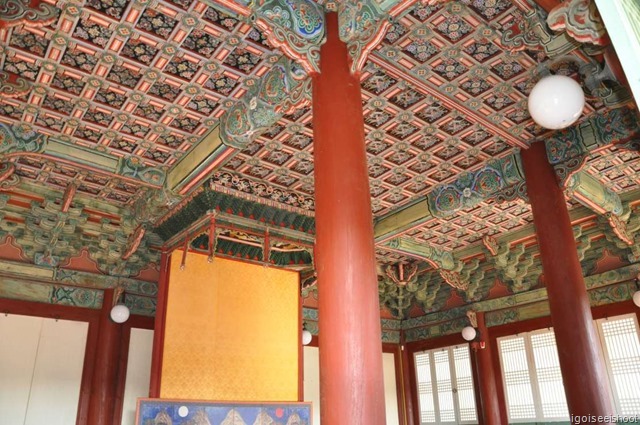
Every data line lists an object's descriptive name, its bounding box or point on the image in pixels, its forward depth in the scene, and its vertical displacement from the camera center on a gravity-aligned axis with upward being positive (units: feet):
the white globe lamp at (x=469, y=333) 27.22 +4.35
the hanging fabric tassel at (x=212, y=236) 18.52 +6.45
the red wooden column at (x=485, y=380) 26.58 +2.05
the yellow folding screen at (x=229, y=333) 18.88 +3.50
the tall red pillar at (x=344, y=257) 8.13 +2.72
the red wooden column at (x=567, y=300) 12.90 +2.99
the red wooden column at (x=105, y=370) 20.53 +2.40
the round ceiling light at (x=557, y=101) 9.99 +5.71
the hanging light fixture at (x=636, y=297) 21.47 +4.62
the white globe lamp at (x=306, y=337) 25.70 +4.15
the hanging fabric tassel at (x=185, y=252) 19.35 +6.21
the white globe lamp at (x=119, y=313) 21.21 +4.53
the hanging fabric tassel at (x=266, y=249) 19.87 +6.42
